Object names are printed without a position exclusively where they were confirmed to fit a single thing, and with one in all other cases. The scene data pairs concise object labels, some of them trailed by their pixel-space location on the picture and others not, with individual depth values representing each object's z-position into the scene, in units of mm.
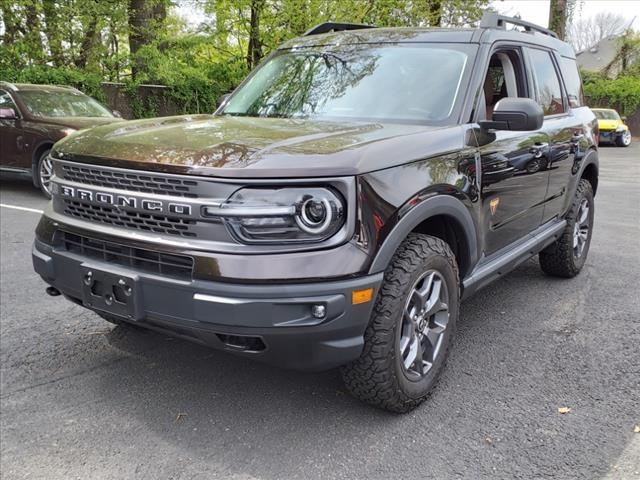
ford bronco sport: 2387
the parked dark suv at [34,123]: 8625
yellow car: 24000
